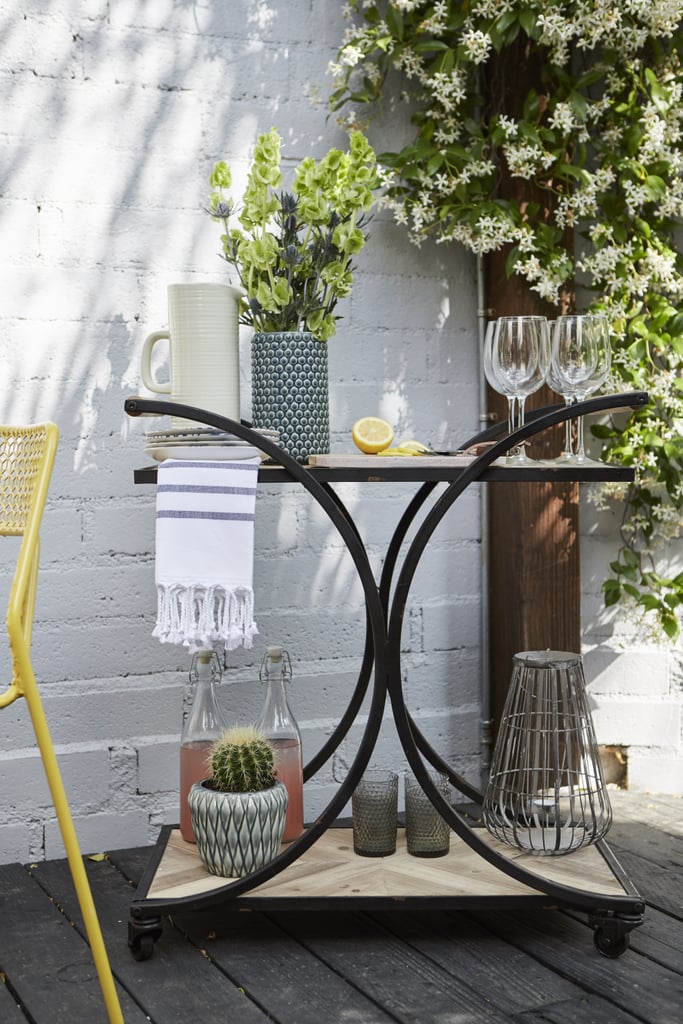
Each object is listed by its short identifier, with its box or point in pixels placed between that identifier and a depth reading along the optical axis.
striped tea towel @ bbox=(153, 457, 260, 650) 1.78
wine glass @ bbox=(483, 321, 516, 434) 1.90
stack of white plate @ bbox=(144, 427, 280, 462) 1.82
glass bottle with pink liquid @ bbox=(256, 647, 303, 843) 2.05
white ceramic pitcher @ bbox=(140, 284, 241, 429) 1.94
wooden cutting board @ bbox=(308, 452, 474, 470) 1.81
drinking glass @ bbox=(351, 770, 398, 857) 2.04
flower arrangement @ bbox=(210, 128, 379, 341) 1.95
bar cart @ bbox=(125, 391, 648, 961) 1.78
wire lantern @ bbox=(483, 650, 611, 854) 1.95
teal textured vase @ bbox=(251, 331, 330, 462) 1.96
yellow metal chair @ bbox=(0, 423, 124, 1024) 1.49
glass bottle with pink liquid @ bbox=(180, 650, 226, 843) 2.08
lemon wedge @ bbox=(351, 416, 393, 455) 1.99
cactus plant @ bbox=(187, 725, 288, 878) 1.88
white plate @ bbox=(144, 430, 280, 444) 1.84
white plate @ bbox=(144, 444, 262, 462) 1.81
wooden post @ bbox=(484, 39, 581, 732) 2.57
